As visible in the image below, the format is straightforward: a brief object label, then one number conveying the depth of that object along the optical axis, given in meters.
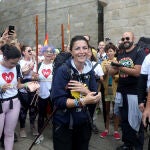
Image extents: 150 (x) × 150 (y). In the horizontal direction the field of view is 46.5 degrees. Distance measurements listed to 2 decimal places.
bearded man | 2.58
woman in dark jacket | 1.74
